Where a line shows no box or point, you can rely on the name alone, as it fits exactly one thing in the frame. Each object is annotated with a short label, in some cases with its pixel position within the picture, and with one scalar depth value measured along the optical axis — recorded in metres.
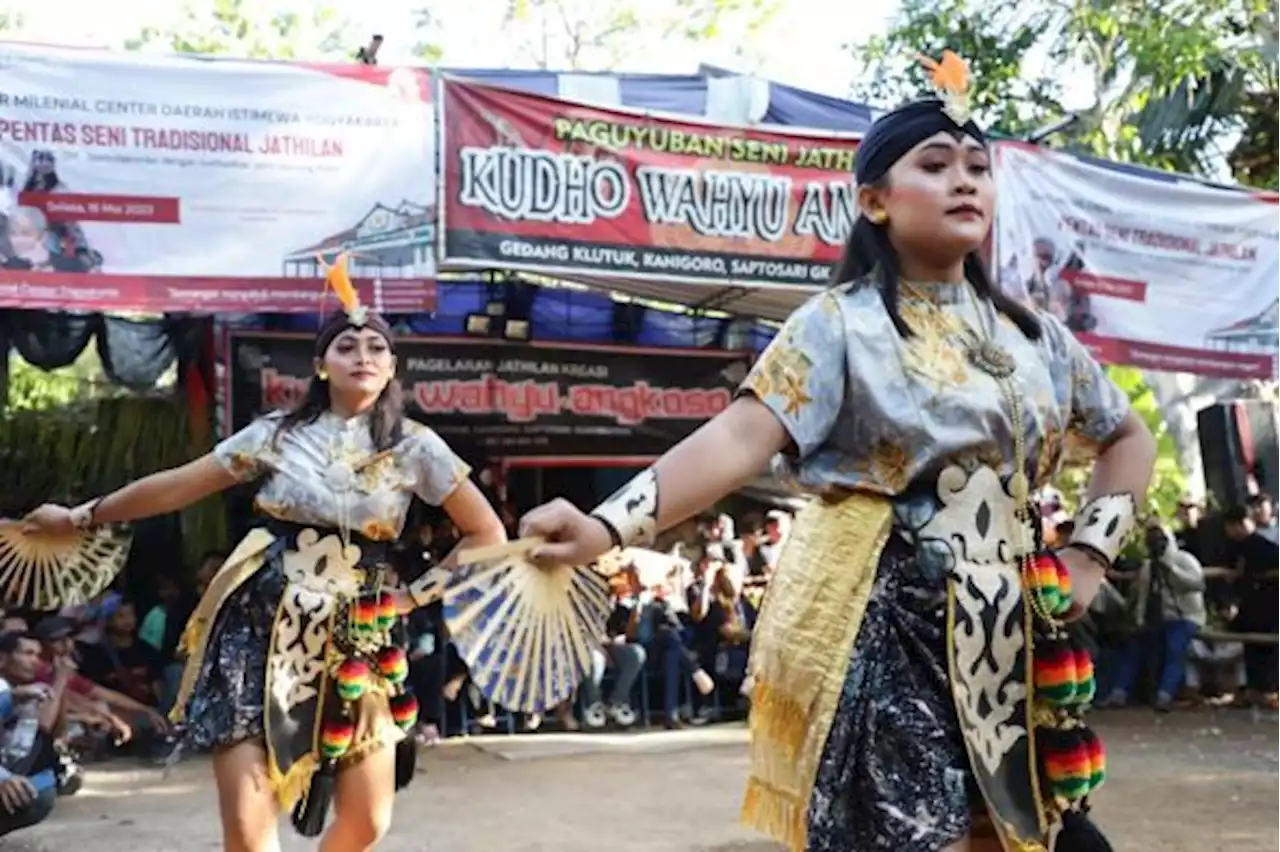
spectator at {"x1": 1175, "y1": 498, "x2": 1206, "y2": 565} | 13.12
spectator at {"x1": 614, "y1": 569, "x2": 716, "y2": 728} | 10.70
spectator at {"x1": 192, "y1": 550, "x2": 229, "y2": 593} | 9.80
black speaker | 15.29
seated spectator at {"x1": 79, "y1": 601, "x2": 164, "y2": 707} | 9.51
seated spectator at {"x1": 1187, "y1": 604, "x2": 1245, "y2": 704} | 11.80
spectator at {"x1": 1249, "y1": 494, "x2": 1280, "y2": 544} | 12.06
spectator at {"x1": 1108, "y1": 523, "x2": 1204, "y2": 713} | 11.59
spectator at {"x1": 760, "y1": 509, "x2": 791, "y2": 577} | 11.49
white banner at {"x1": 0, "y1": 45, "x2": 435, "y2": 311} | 7.30
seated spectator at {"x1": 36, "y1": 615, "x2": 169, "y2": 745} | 7.84
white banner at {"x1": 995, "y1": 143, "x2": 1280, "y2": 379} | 9.48
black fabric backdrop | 8.76
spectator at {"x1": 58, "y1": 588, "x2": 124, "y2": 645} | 9.47
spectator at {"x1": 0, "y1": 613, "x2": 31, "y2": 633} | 7.81
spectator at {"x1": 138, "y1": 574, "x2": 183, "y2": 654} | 9.68
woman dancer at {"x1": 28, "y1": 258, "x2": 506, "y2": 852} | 4.17
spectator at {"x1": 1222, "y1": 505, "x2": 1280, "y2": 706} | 11.73
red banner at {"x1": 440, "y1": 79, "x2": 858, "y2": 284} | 8.06
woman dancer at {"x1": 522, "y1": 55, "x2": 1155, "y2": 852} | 2.57
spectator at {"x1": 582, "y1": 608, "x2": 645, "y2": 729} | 10.48
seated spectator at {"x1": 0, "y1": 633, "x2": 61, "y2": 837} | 6.23
